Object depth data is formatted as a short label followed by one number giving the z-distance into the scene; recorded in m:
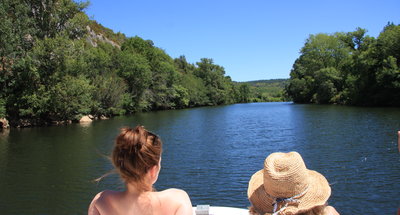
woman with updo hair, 1.99
